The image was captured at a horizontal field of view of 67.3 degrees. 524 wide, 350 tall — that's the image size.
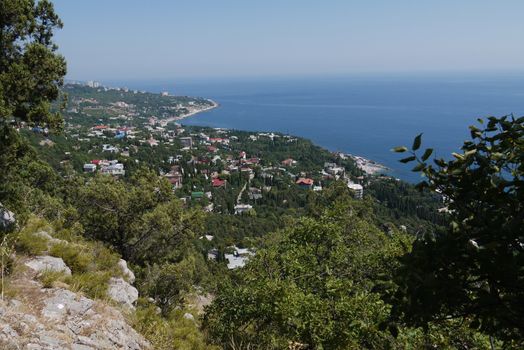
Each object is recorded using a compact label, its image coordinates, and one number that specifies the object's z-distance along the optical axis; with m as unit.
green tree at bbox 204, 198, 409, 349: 4.92
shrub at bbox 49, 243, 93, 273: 5.68
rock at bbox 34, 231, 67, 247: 6.02
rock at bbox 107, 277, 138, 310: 5.27
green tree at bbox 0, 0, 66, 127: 5.85
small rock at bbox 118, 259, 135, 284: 6.99
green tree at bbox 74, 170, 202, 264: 11.22
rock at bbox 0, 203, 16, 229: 5.73
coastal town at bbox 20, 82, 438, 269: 54.72
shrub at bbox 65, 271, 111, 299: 4.79
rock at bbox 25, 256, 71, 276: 4.93
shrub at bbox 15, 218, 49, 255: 5.45
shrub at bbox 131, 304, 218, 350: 4.66
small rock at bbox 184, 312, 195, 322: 6.92
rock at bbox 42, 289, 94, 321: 3.83
